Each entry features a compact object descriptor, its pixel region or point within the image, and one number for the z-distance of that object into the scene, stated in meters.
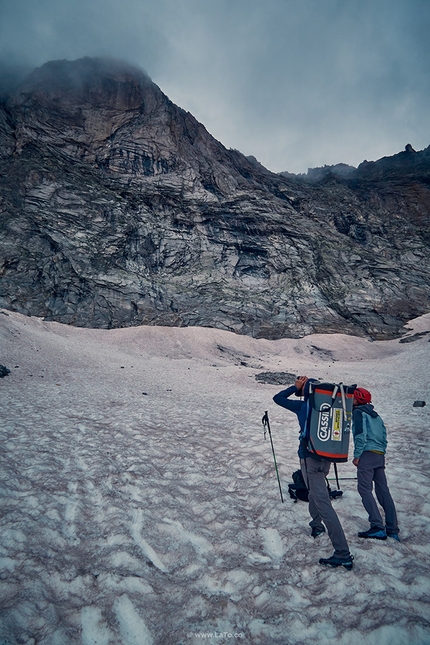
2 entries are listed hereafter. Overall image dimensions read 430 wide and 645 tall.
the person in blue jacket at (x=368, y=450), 4.39
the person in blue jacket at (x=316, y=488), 3.58
